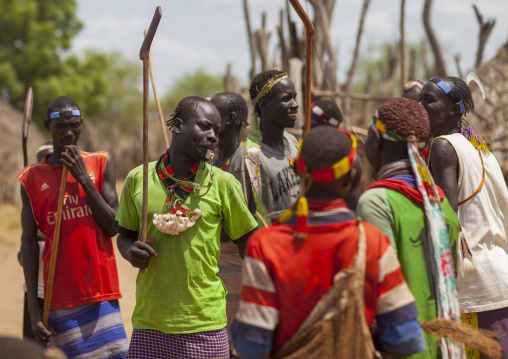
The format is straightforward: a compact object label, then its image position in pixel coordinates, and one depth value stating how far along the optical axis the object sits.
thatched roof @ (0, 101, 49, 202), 18.36
